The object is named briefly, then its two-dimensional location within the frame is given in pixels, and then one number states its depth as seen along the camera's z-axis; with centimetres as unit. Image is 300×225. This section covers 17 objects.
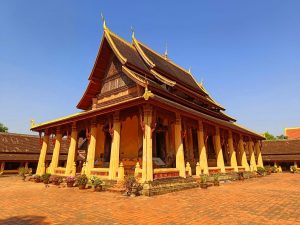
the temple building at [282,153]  3020
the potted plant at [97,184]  1051
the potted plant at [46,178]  1375
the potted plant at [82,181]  1134
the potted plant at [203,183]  1138
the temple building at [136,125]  1097
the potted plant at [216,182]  1292
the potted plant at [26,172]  1754
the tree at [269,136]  6994
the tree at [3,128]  5414
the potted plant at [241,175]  1682
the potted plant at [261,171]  2081
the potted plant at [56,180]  1338
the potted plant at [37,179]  1524
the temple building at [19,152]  2512
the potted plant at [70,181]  1225
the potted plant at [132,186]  895
